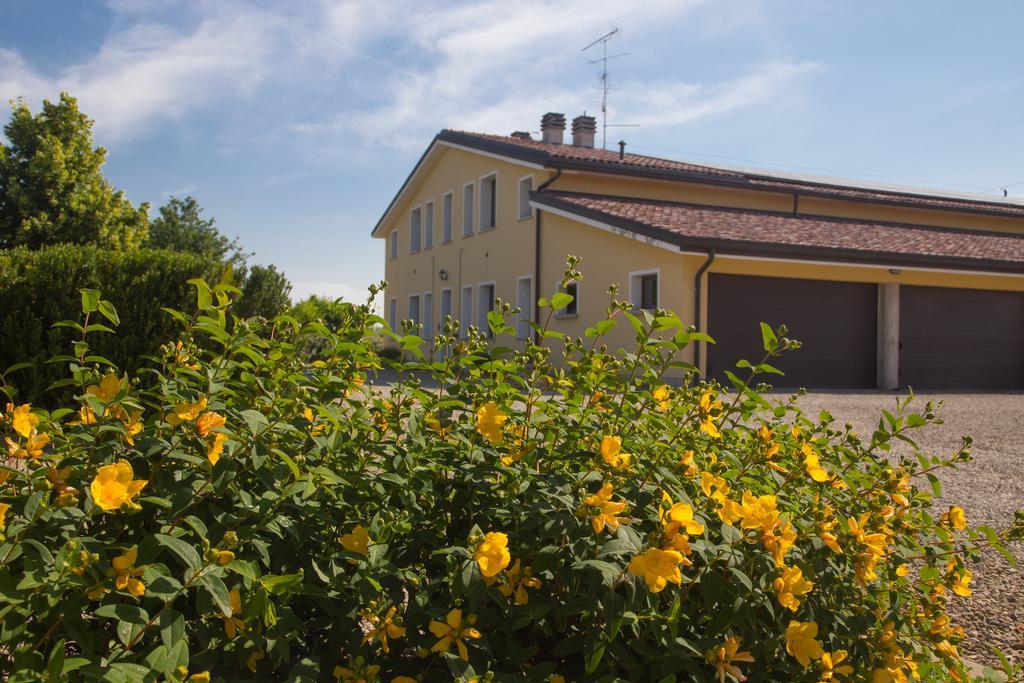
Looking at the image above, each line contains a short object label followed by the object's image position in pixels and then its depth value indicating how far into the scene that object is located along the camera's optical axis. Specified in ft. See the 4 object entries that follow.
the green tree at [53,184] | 77.61
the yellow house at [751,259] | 45.14
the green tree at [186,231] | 140.46
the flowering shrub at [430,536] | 4.38
